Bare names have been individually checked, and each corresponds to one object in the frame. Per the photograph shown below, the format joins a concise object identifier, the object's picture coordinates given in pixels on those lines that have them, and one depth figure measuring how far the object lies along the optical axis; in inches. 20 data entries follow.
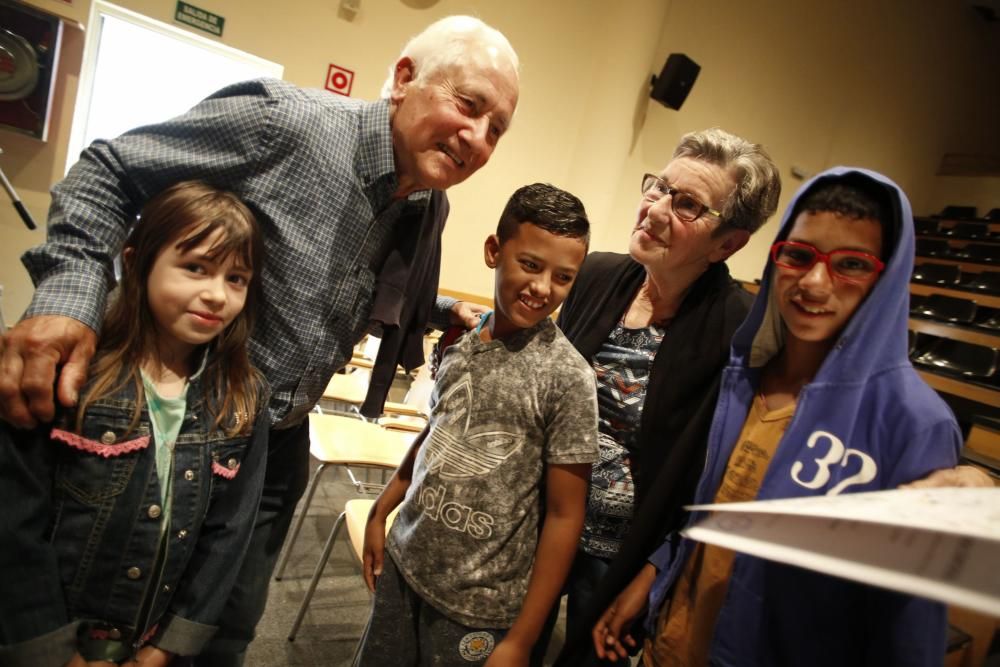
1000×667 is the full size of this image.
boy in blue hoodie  32.4
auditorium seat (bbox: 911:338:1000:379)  203.5
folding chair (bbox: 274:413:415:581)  95.3
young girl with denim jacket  34.3
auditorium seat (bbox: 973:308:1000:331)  228.1
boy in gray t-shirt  41.4
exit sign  149.7
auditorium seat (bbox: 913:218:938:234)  360.8
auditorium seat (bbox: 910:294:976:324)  237.1
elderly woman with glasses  48.0
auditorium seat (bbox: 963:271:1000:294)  255.8
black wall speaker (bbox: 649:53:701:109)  218.2
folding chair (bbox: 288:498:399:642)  72.8
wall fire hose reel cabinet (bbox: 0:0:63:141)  129.1
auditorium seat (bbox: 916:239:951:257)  324.0
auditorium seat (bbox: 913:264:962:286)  277.9
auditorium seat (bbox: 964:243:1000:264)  296.0
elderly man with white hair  36.7
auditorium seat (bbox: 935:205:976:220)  367.9
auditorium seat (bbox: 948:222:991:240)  327.9
